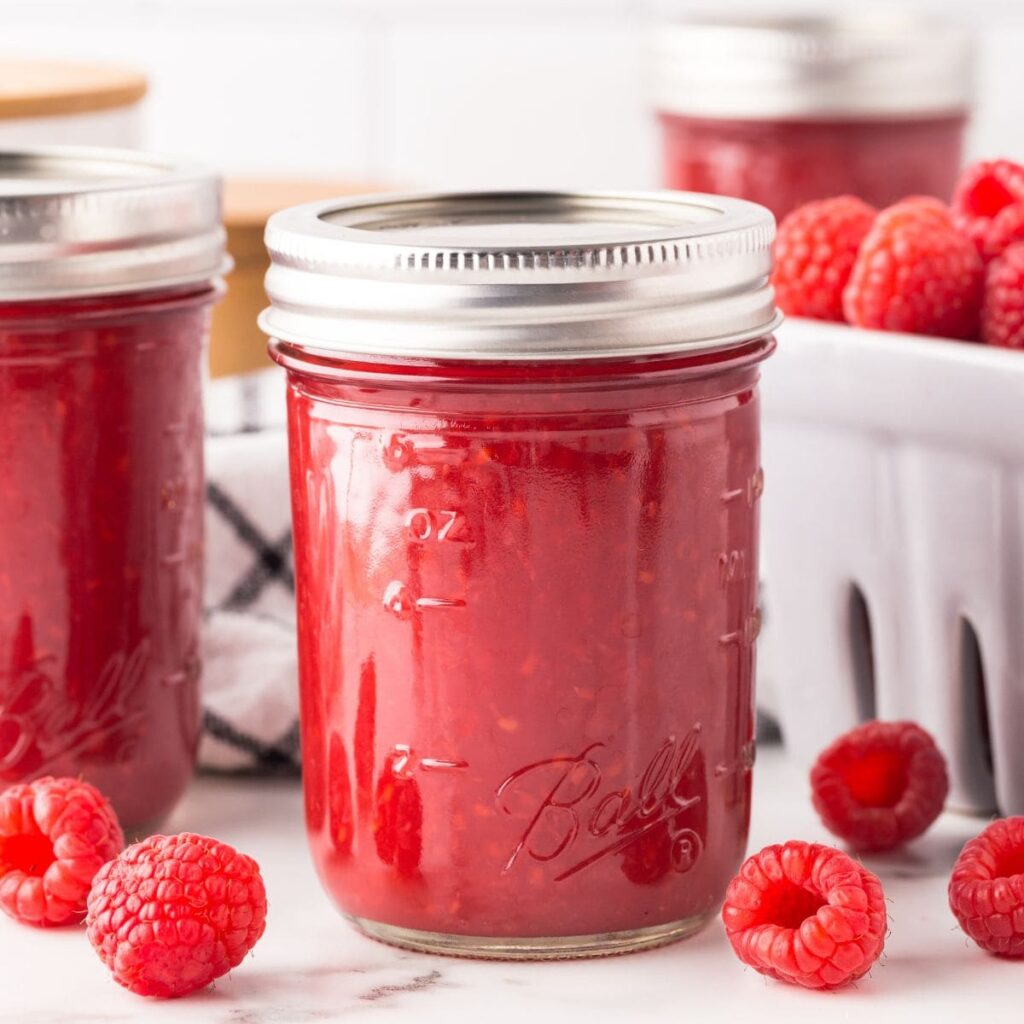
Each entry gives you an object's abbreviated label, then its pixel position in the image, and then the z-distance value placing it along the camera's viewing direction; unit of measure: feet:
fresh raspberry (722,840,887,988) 1.96
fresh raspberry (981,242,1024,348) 2.15
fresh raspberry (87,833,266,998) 1.96
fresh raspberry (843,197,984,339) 2.17
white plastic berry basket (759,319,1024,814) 2.14
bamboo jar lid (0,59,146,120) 2.42
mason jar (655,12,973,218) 2.60
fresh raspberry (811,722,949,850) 2.15
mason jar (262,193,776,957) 1.95
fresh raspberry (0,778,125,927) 2.05
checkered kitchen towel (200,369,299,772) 2.28
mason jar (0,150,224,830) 2.09
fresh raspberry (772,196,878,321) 2.23
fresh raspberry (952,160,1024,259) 2.21
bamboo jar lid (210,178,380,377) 2.52
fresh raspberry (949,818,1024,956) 2.00
